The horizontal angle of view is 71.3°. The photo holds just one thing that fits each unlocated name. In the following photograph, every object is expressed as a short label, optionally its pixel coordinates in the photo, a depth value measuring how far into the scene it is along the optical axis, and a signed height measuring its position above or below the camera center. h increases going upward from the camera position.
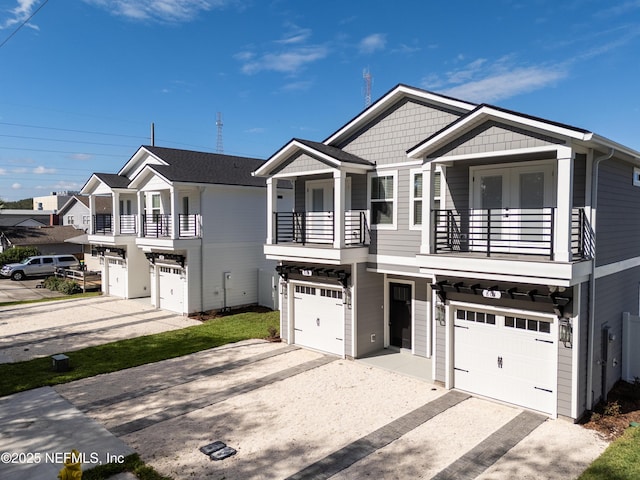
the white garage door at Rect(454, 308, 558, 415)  9.32 -3.06
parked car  34.12 -3.58
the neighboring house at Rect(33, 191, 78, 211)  88.22 +3.69
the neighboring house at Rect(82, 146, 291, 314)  19.88 -0.60
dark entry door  13.57 -2.95
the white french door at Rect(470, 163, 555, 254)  10.12 +0.48
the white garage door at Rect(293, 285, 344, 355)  13.74 -3.15
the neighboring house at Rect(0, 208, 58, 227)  52.62 +0.22
